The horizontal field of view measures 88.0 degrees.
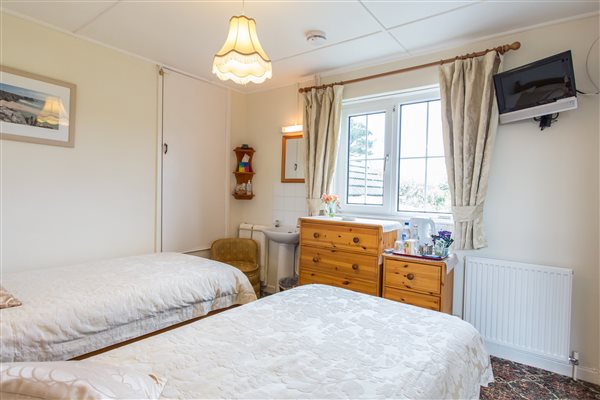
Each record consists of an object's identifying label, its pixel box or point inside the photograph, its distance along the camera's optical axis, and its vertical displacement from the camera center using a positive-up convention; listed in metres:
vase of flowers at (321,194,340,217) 3.16 -0.04
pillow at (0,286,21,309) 1.63 -0.59
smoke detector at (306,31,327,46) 2.56 +1.36
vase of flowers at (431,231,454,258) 2.40 -0.32
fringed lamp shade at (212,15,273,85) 1.71 +0.79
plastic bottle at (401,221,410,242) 2.74 -0.28
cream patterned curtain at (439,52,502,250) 2.45 +0.51
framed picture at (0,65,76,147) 2.37 +0.67
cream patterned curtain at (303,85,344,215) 3.31 +0.66
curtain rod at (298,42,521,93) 2.41 +1.24
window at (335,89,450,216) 2.90 +0.44
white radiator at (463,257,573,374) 2.20 -0.80
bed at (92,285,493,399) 0.97 -0.58
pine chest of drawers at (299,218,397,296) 2.60 -0.48
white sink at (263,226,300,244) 3.31 -0.40
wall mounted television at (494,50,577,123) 2.10 +0.83
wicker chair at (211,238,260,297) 3.75 -0.67
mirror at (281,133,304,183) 3.71 +0.49
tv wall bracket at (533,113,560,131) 2.31 +0.64
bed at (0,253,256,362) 1.58 -0.66
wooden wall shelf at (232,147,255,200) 4.06 +0.31
